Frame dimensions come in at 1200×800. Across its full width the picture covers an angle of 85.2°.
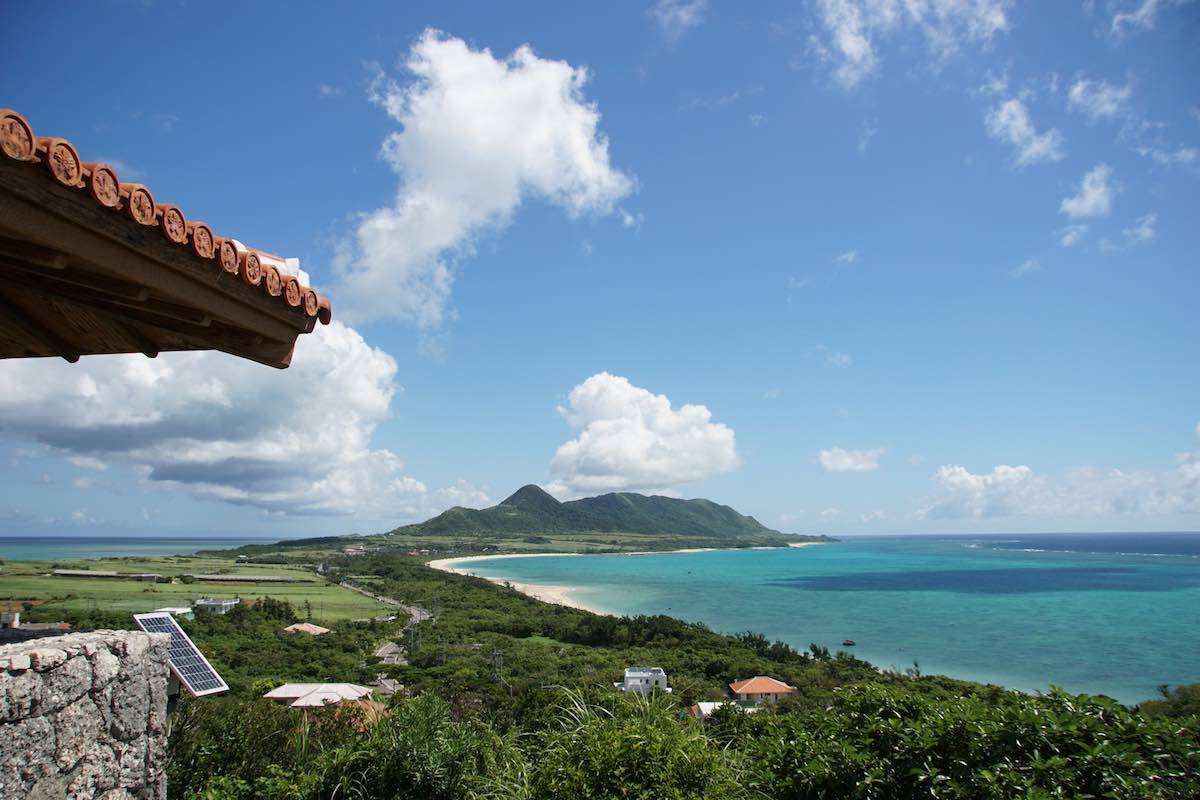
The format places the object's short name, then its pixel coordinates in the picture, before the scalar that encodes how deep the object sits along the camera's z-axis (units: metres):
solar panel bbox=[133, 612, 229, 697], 5.76
